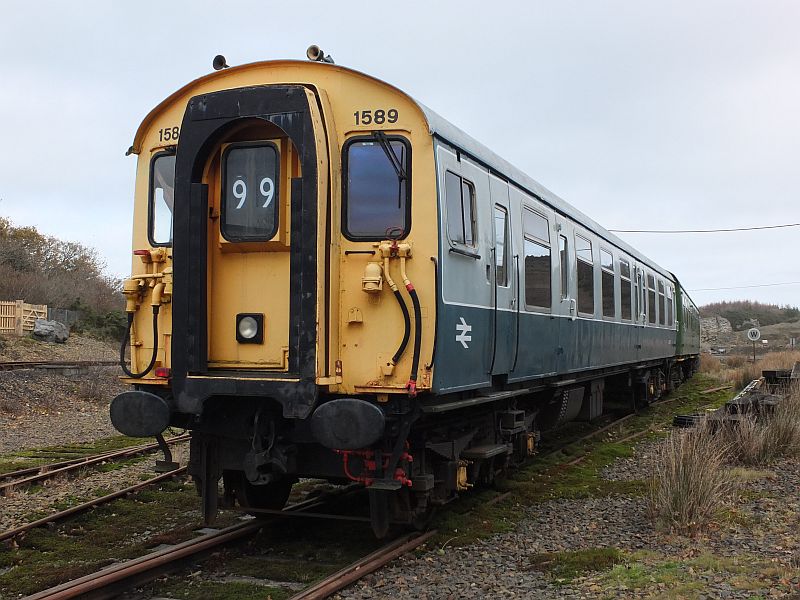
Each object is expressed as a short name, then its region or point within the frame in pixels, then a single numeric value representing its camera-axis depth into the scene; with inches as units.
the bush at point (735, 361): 1424.5
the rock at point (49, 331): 1170.0
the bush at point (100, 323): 1358.3
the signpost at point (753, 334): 1191.9
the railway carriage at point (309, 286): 227.1
